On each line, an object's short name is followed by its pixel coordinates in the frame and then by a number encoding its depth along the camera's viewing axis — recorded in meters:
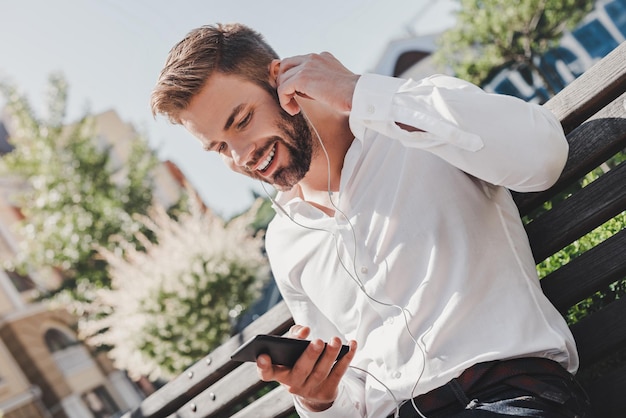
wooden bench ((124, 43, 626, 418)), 1.80
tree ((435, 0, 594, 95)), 15.50
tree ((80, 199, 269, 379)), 8.24
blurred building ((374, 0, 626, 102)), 18.52
